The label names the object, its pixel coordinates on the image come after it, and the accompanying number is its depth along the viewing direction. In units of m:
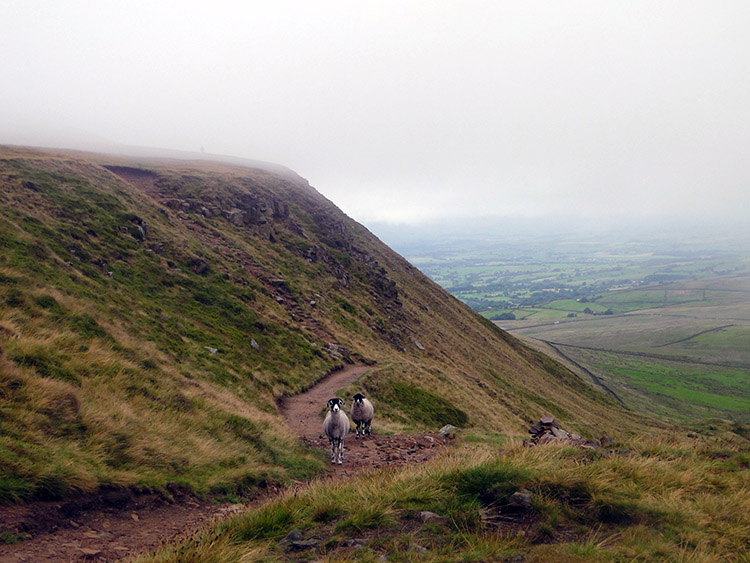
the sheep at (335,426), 14.02
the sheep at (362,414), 17.22
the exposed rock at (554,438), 12.04
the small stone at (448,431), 18.22
